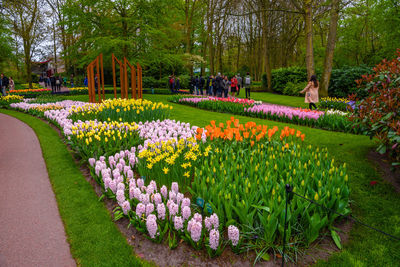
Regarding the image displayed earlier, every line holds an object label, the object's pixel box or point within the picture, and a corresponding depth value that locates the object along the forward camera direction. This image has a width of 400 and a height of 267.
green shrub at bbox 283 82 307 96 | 20.13
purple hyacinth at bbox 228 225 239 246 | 2.52
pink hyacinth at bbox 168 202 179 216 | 2.87
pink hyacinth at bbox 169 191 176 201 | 3.13
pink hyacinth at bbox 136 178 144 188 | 3.46
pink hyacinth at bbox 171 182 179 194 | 3.35
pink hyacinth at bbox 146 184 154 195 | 3.26
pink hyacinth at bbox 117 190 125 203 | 3.21
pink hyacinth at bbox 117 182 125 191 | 3.43
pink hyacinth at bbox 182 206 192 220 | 2.83
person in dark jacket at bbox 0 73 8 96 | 19.01
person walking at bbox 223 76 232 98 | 17.75
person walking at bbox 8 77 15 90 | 21.70
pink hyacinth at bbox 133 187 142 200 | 3.24
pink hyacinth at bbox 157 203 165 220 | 2.91
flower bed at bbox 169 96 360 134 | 8.04
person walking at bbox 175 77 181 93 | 23.04
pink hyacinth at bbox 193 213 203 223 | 2.71
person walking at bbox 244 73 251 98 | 17.46
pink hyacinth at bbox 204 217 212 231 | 2.67
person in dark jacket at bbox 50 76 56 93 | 21.89
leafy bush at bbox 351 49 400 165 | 3.82
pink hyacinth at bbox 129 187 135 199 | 3.31
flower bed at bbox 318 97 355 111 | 12.14
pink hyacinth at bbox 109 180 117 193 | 3.56
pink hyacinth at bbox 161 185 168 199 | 3.21
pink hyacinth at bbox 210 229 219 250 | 2.52
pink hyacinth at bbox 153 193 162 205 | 3.10
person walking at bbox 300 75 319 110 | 10.86
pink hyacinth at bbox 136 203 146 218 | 2.96
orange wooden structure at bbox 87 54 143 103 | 10.71
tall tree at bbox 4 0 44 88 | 22.29
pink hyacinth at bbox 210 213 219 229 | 2.65
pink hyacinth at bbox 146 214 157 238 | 2.71
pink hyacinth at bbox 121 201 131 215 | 3.09
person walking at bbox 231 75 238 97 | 17.58
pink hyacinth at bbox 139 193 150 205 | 3.11
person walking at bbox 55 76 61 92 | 22.26
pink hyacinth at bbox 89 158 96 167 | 4.35
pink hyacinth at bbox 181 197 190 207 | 3.02
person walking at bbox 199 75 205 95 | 20.48
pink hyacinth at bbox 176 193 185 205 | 3.11
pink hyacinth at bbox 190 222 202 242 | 2.56
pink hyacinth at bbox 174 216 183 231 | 2.73
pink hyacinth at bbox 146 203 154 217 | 2.95
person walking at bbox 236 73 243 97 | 20.25
